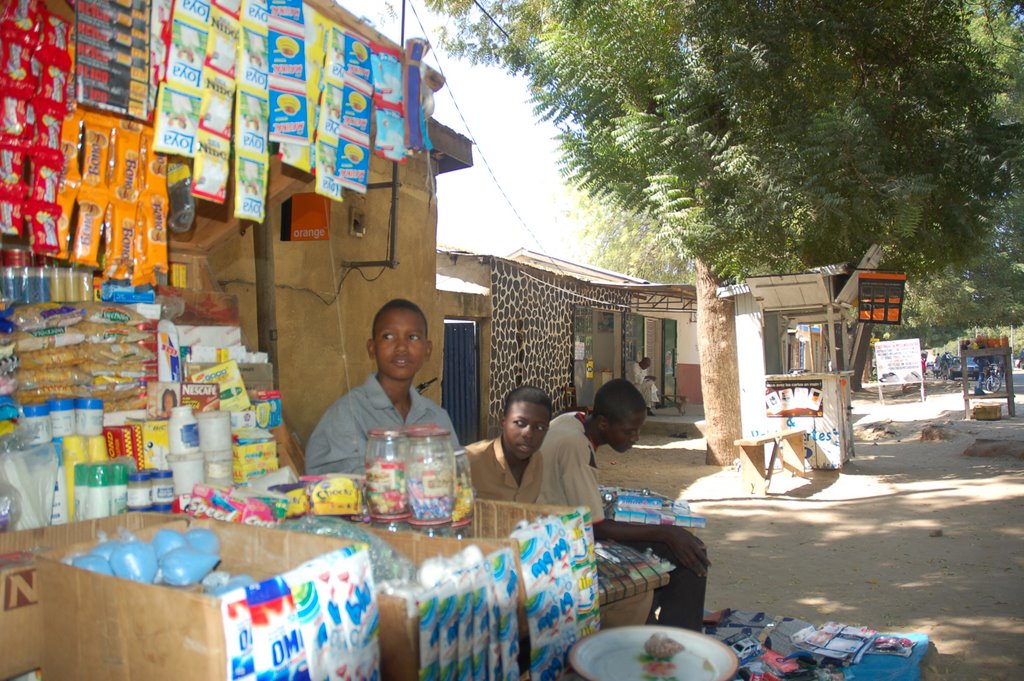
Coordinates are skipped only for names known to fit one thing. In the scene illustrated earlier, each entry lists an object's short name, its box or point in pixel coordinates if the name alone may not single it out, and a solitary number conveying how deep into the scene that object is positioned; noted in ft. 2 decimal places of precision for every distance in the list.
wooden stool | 30.71
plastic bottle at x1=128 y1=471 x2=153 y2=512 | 8.26
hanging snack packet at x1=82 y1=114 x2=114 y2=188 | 10.84
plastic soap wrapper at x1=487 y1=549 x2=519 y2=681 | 6.26
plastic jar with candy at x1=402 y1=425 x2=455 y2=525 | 7.13
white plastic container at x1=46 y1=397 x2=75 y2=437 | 9.25
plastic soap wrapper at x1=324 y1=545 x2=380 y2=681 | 5.06
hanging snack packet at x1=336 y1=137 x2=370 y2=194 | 13.10
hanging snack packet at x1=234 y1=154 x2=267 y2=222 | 11.45
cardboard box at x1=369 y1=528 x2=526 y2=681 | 5.44
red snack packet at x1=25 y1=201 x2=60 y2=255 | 10.05
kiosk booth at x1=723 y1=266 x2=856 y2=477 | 33.32
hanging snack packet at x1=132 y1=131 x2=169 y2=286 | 11.58
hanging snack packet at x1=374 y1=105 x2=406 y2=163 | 13.87
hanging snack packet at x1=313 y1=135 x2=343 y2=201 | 12.58
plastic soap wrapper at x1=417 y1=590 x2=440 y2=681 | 5.45
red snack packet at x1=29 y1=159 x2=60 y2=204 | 10.08
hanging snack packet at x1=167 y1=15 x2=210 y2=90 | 10.64
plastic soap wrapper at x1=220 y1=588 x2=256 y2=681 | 4.42
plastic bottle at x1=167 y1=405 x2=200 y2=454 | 9.39
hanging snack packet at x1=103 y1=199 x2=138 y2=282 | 11.10
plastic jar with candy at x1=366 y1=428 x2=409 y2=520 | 7.25
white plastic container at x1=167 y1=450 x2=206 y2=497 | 8.91
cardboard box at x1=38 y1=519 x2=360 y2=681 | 4.47
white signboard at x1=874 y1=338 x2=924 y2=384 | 75.25
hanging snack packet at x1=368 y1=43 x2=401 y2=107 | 13.69
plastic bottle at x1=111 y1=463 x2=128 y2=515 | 8.21
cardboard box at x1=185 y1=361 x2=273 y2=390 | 13.67
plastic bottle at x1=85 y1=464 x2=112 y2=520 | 8.09
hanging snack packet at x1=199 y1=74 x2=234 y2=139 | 11.01
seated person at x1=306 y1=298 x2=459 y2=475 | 10.12
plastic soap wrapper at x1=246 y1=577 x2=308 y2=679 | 4.57
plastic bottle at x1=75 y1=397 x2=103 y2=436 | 9.56
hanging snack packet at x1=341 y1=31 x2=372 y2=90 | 13.03
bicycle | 62.28
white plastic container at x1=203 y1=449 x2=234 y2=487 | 9.52
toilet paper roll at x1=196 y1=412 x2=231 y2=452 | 9.67
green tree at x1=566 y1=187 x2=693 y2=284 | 108.99
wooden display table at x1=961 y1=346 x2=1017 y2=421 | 54.90
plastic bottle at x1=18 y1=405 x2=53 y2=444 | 8.84
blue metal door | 36.09
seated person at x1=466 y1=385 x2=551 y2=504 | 11.05
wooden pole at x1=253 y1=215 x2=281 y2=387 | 17.44
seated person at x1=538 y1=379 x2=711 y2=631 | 11.57
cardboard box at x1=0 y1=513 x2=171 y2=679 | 5.71
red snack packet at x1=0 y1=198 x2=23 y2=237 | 9.67
